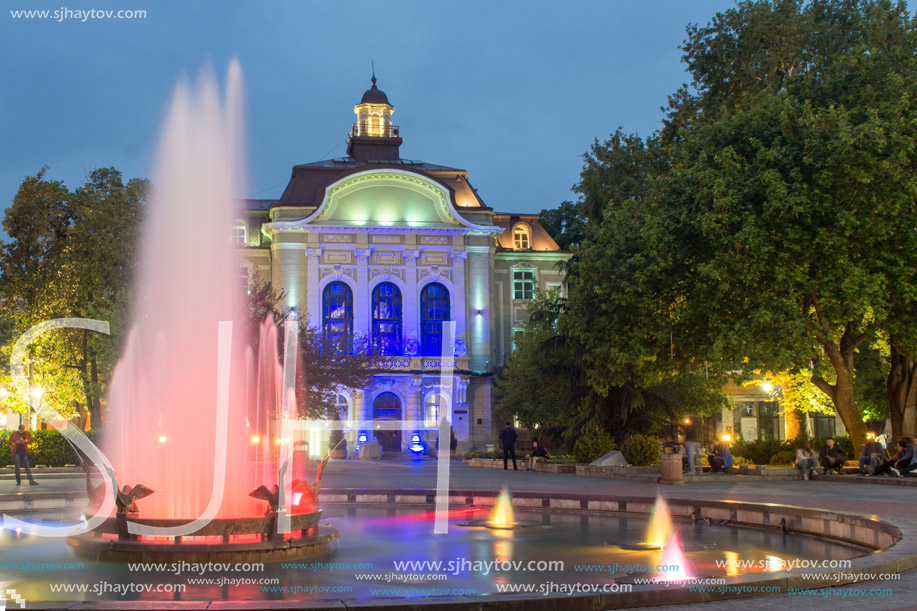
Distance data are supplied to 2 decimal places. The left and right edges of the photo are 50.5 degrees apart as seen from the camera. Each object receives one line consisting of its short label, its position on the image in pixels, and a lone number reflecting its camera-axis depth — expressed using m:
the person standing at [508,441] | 32.06
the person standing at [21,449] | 24.05
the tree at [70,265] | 38.75
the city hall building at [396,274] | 55.75
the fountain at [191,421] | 10.88
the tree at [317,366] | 34.91
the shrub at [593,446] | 29.89
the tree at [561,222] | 75.75
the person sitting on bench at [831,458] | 25.69
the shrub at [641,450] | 29.39
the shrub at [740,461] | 30.53
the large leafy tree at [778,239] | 23.88
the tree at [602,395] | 30.48
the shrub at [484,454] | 37.26
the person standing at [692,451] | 25.72
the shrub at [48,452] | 31.72
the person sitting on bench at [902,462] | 23.27
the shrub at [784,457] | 31.47
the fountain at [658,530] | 11.96
